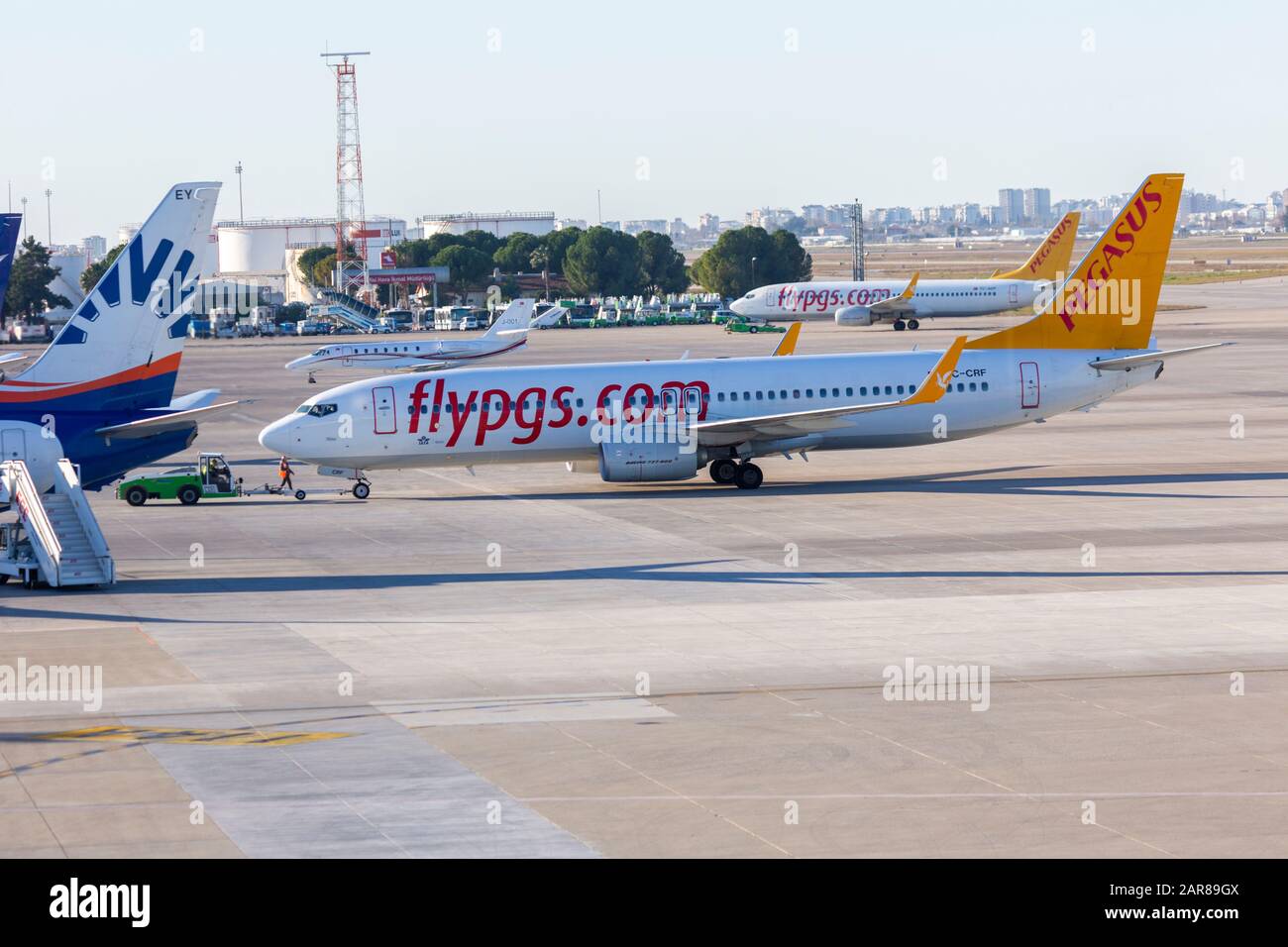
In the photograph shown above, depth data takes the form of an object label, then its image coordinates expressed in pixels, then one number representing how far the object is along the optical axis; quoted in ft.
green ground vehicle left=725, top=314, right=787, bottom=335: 545.44
